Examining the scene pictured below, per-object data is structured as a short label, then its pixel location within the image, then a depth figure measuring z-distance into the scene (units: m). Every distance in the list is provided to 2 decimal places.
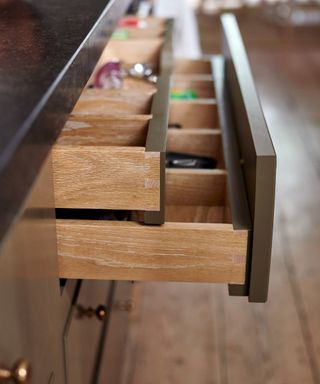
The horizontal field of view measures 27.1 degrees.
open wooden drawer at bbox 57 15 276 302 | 0.89
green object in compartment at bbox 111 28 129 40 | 1.84
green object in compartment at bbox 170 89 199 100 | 1.62
